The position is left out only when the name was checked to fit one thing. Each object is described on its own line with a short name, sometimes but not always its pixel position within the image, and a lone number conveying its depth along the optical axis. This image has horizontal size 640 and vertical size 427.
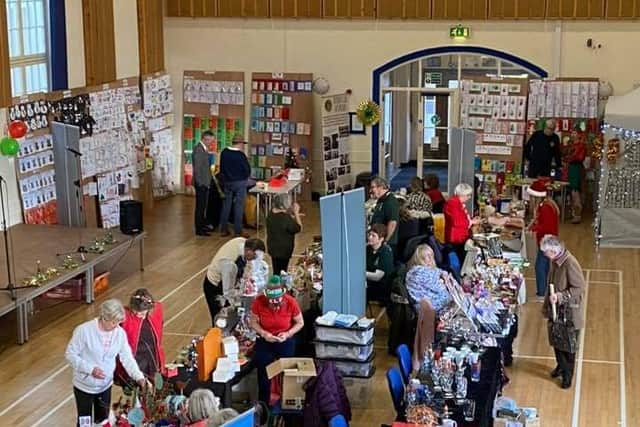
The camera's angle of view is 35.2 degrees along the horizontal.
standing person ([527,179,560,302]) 11.89
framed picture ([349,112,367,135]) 18.70
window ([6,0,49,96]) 14.09
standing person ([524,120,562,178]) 16.97
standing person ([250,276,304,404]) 8.41
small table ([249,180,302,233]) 15.78
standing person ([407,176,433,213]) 12.34
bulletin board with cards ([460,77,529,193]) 17.70
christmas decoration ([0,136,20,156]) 12.59
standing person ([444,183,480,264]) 11.55
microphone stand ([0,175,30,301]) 10.56
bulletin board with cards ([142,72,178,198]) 17.97
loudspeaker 13.39
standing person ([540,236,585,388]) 9.20
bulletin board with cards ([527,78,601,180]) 17.22
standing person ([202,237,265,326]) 9.65
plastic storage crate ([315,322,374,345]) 8.77
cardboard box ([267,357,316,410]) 7.83
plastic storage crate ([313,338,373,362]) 8.79
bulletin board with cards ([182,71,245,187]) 18.81
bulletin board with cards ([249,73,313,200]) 18.52
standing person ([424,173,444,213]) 13.51
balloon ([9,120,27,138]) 13.15
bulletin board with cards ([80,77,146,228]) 15.63
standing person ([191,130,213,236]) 15.68
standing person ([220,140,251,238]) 15.59
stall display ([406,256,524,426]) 7.28
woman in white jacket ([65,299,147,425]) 7.29
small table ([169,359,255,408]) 7.65
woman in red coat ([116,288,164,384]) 7.78
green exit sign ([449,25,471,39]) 17.72
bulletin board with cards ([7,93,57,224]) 13.69
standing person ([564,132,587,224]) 16.92
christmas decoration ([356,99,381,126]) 18.12
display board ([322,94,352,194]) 18.19
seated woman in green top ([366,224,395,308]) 10.20
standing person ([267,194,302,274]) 11.13
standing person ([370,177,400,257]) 11.16
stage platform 10.76
